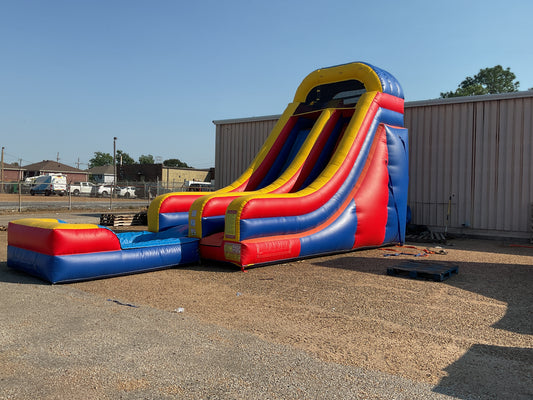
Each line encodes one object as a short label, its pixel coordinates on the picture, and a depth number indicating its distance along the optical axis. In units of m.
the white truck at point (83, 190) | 34.98
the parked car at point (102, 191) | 34.78
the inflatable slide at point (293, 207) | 6.20
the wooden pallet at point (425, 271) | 6.27
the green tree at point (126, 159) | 91.88
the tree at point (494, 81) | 47.66
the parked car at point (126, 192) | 35.40
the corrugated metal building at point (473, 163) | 11.32
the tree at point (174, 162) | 90.00
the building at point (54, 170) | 57.83
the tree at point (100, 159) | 92.38
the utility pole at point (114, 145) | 42.52
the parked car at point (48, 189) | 32.56
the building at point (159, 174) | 44.47
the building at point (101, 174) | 53.69
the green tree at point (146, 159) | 90.94
